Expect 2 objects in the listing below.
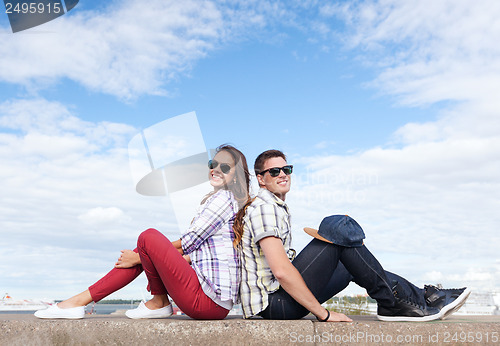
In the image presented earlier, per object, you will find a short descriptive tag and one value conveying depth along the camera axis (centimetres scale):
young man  346
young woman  357
